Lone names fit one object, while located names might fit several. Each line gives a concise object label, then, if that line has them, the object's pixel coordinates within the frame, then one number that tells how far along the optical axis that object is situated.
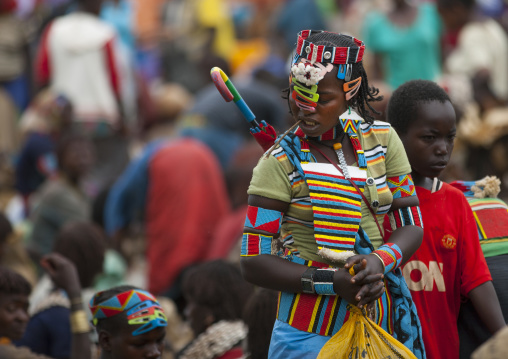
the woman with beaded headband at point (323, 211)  8.27
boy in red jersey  9.12
